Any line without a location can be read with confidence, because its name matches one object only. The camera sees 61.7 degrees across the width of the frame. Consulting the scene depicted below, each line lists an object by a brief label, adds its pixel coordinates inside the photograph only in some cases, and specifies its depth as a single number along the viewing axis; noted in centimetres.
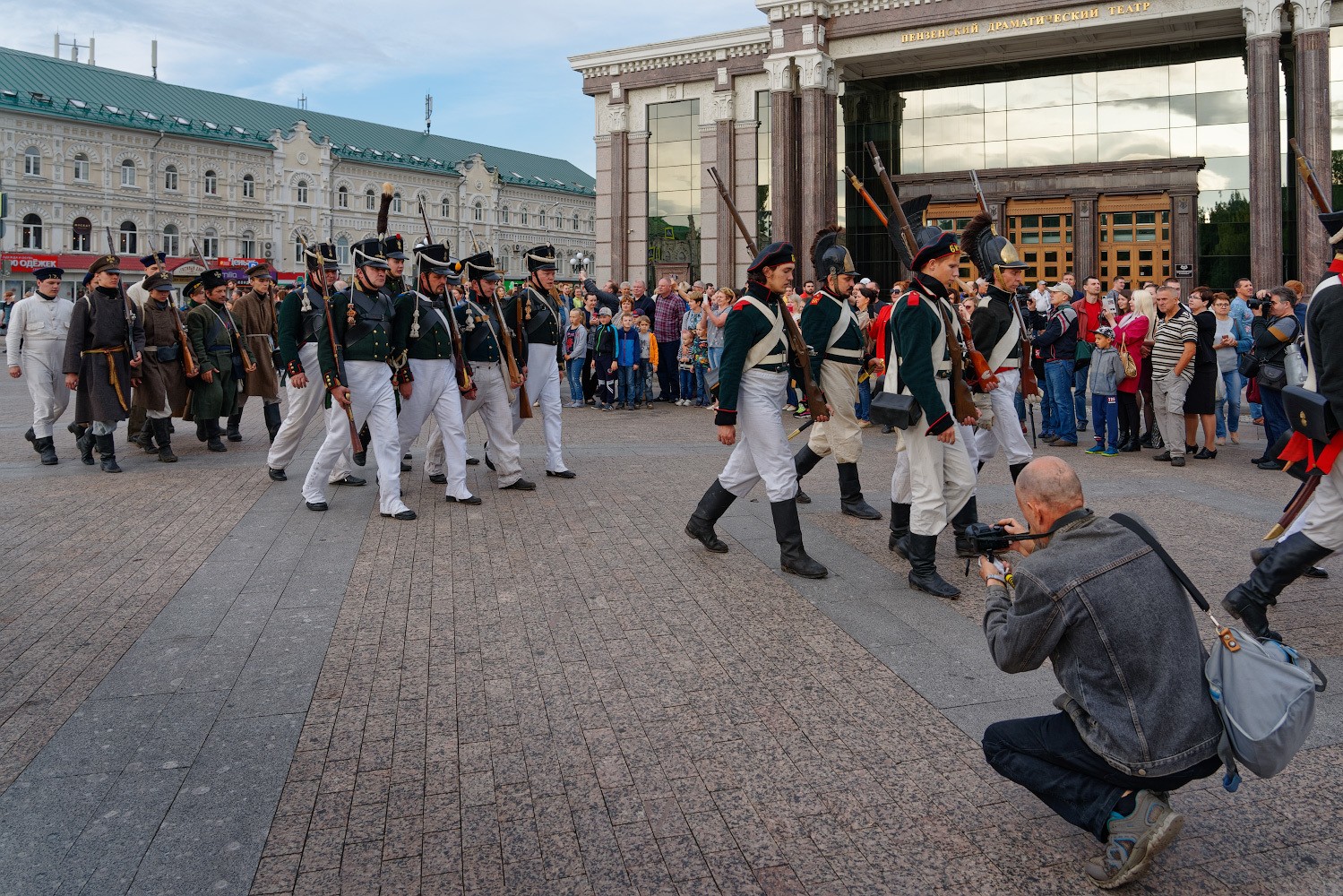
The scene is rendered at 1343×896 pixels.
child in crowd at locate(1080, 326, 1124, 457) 1246
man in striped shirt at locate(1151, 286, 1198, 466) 1149
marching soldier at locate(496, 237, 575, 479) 1031
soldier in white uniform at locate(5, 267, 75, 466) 1154
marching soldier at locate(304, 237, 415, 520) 863
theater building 2673
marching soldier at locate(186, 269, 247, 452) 1249
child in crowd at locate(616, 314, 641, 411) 1859
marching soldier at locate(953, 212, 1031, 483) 746
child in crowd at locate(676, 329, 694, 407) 1875
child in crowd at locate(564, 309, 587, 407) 1878
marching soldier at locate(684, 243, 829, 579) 666
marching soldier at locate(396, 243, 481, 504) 903
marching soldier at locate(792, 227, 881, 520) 828
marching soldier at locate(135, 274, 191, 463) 1169
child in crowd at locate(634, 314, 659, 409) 1885
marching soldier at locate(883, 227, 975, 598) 618
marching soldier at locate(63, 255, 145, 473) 1098
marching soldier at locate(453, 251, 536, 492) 972
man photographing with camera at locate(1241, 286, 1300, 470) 1051
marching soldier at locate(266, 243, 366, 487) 1005
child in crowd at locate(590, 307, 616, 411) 1855
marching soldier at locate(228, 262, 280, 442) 1304
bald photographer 301
